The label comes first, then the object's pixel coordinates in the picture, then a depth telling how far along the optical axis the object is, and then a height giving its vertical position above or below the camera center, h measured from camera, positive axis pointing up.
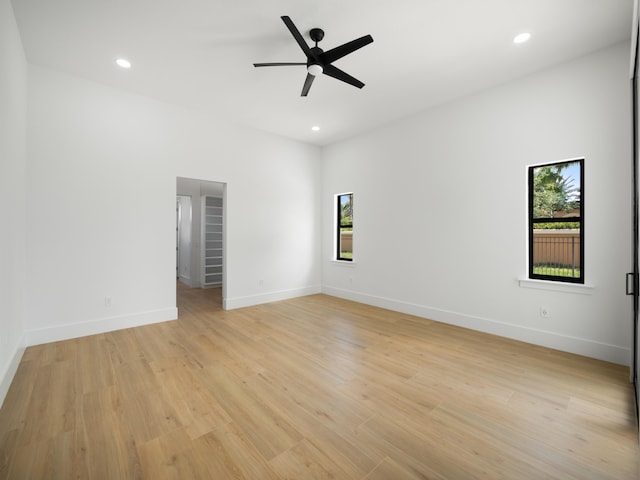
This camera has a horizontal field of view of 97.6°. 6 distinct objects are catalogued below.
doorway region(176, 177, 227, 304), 7.02 +0.06
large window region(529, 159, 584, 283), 3.23 +0.24
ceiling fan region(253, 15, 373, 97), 2.46 +1.77
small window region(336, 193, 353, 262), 6.04 +0.31
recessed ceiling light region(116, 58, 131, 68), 3.26 +2.10
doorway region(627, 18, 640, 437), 2.12 +0.26
